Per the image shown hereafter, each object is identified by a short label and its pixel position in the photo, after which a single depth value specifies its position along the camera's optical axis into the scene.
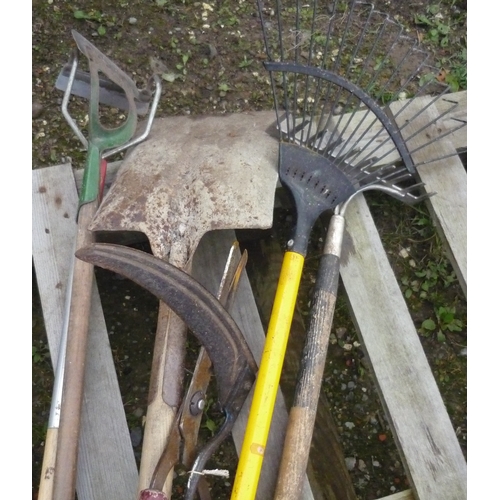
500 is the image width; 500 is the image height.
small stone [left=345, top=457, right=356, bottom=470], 1.77
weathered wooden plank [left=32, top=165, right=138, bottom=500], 1.39
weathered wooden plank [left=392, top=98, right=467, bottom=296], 1.57
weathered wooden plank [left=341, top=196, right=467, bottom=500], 1.37
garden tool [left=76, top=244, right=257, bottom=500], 1.23
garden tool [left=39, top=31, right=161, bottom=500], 1.28
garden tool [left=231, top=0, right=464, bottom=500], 1.31
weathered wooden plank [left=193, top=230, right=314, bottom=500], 1.38
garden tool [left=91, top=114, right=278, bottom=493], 1.34
